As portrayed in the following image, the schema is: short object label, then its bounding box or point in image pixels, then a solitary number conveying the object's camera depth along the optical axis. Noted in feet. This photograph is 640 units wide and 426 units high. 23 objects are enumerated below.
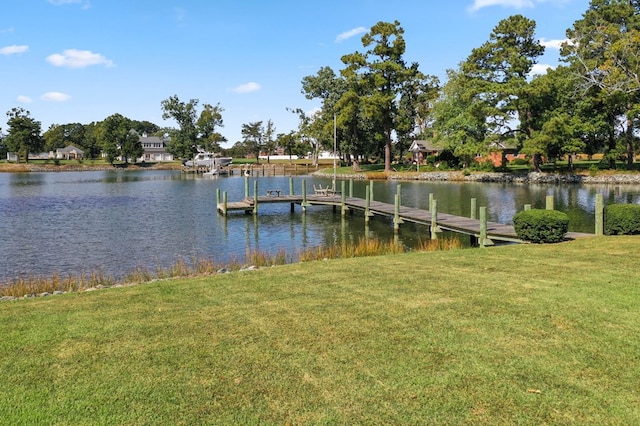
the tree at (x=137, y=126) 589.32
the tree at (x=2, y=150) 501.76
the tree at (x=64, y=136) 510.58
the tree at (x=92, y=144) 496.23
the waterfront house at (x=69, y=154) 489.67
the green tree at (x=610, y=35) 176.96
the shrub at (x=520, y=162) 248.32
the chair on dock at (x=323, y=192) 135.23
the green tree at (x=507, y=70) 194.08
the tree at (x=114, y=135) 416.87
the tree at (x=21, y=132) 404.16
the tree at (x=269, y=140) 460.55
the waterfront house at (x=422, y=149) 295.69
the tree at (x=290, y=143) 398.40
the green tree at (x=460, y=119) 200.26
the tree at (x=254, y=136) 456.86
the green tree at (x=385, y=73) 242.58
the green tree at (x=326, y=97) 304.30
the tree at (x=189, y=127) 413.59
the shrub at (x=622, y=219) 55.67
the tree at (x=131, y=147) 423.80
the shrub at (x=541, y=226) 55.36
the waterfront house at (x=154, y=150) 501.52
